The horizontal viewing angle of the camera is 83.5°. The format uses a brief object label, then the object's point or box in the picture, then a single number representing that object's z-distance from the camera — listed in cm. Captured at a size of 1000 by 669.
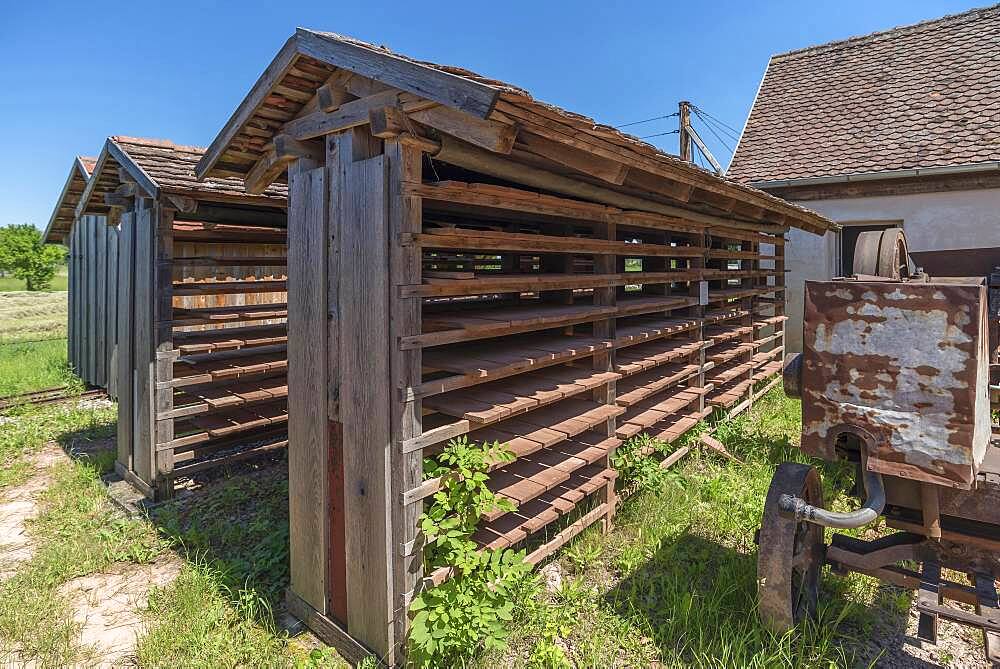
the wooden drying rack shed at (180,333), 518
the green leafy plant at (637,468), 436
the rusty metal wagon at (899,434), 203
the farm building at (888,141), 838
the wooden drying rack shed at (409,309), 278
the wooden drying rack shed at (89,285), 862
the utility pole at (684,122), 1778
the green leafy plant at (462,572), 277
